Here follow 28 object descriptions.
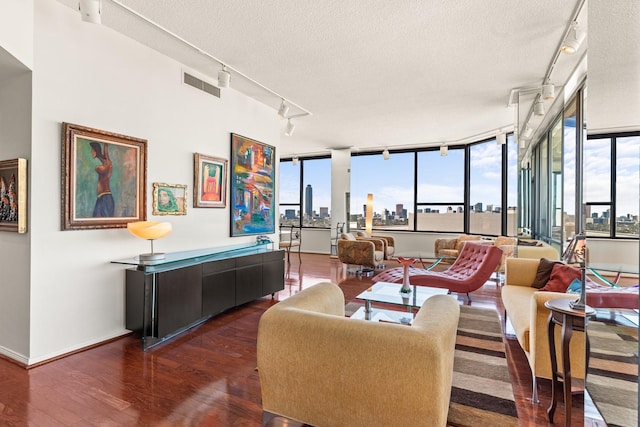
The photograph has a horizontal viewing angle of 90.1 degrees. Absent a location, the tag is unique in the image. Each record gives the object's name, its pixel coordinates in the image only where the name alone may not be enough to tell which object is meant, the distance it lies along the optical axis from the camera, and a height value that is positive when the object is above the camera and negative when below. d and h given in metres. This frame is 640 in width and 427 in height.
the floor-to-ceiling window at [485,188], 7.38 +0.61
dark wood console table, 2.98 -0.83
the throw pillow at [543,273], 3.37 -0.63
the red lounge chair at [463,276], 4.22 -0.87
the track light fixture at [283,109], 4.60 +1.49
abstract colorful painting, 4.51 +0.38
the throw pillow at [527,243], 4.36 -0.40
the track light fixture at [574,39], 2.81 +1.56
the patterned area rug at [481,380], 1.92 -1.23
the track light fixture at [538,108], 4.15 +1.41
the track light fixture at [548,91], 3.79 +1.50
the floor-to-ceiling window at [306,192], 9.61 +0.60
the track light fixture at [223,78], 3.56 +1.49
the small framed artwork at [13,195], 2.53 +0.11
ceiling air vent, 3.80 +1.56
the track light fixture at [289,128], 5.31 +1.41
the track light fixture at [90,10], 2.41 +1.52
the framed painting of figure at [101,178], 2.74 +0.29
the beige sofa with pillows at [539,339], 2.02 -0.86
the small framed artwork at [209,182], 3.91 +0.38
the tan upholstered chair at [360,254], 6.29 -0.84
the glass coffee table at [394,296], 3.23 -0.90
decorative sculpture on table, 3.61 -0.78
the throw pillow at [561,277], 2.99 -0.61
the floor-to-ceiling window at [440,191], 8.10 +0.58
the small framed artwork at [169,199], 3.46 +0.13
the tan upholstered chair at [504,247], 5.69 -0.59
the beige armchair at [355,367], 1.39 -0.72
